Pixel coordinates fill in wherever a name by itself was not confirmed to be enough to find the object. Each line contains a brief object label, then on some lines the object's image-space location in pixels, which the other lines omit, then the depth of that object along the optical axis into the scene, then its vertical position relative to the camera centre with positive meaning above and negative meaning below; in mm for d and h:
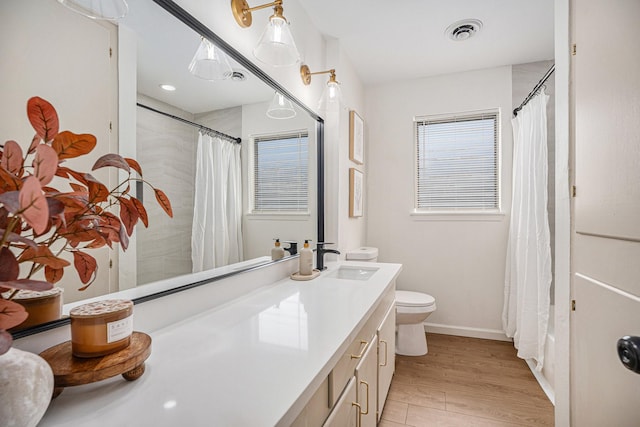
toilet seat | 2453 -713
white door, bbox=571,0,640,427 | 878 +4
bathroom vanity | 612 -386
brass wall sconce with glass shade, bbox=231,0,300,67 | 1301 +732
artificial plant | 358 +4
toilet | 2451 -826
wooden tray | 621 -319
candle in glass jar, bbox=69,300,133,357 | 677 -257
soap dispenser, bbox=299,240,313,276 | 1809 -286
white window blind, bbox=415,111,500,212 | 2929 +475
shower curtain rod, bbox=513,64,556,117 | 2096 +884
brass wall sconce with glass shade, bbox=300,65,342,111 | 1909 +710
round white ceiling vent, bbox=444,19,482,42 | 2205 +1339
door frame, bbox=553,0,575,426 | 1394 +9
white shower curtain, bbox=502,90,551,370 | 2201 -184
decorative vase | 486 -285
